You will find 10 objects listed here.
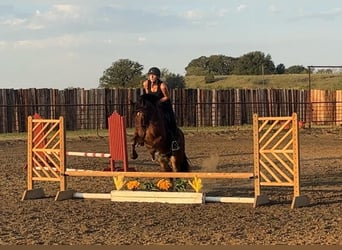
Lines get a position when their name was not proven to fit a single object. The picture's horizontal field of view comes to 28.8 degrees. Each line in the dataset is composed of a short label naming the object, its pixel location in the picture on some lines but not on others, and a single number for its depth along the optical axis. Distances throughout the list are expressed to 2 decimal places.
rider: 11.37
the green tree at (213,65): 85.85
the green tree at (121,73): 52.31
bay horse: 10.90
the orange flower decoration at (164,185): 11.23
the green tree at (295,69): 87.31
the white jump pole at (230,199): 10.16
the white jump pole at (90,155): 12.94
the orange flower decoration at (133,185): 11.30
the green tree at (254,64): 78.44
